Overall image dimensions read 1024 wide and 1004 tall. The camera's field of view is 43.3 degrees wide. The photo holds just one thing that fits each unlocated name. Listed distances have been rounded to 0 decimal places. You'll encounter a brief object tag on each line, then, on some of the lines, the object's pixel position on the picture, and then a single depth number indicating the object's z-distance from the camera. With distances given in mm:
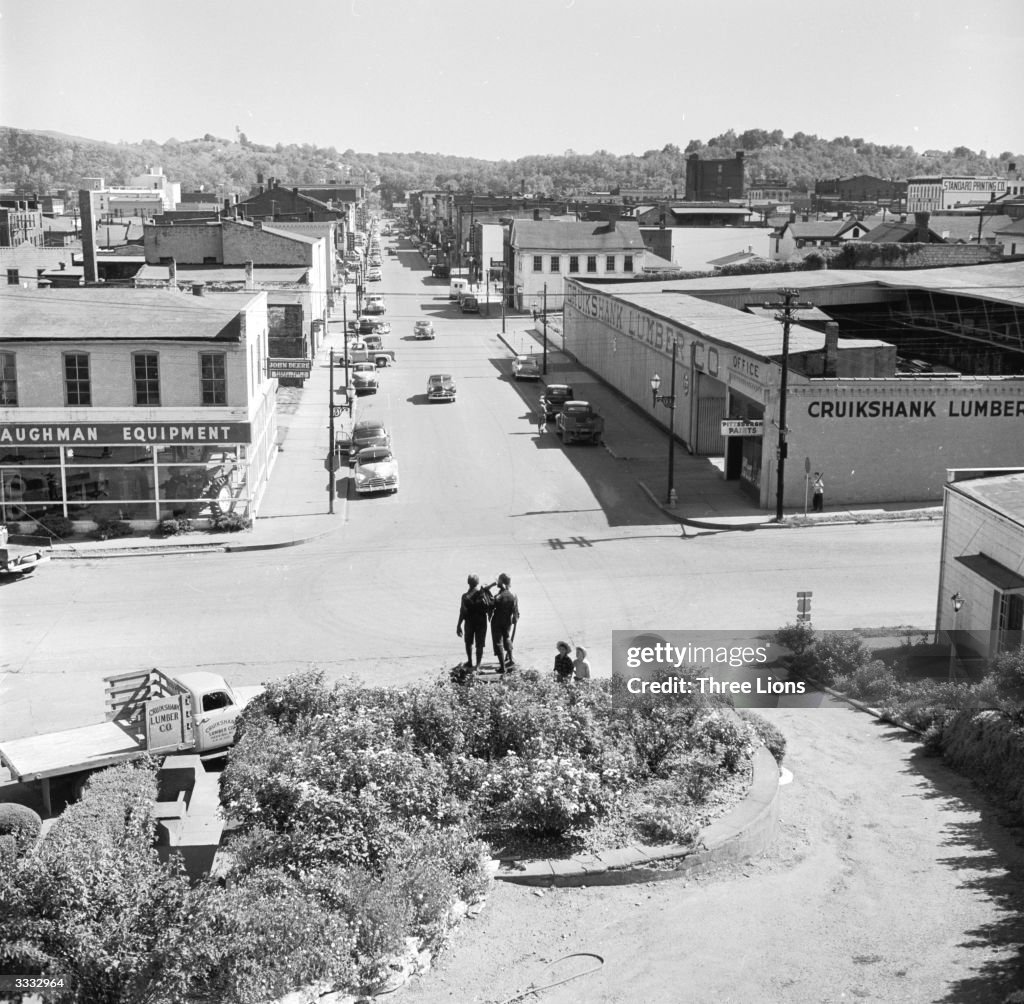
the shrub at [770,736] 15836
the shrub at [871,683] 19578
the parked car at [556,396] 50125
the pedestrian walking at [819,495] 33906
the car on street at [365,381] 56219
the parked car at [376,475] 36562
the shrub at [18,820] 14118
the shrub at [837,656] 20625
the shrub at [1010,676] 16991
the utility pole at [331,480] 34469
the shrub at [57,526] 31797
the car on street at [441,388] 53625
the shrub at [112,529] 31889
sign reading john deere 41594
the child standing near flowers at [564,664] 17359
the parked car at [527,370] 60000
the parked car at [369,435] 41469
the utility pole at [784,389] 32562
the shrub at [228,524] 32281
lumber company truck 16391
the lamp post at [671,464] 34153
